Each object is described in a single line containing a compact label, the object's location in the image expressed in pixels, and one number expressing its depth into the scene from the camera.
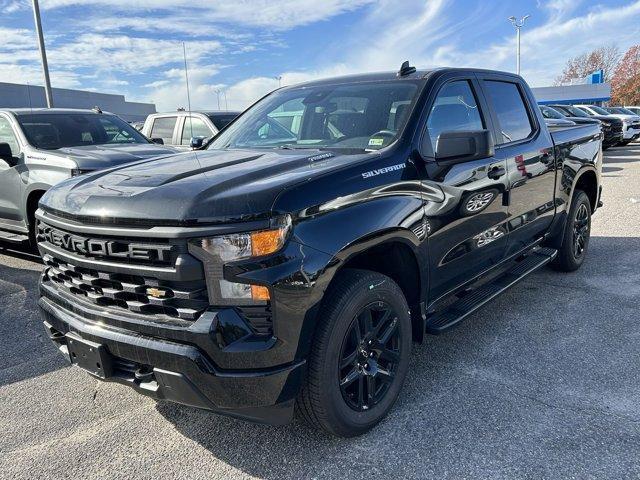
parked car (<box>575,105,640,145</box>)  21.28
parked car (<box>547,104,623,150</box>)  19.28
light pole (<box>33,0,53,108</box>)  14.37
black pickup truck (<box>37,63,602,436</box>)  2.17
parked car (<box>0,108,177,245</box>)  5.68
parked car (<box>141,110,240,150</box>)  8.80
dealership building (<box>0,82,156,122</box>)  34.78
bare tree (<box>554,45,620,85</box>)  72.38
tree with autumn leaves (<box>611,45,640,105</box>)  66.44
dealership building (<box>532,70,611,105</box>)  48.66
